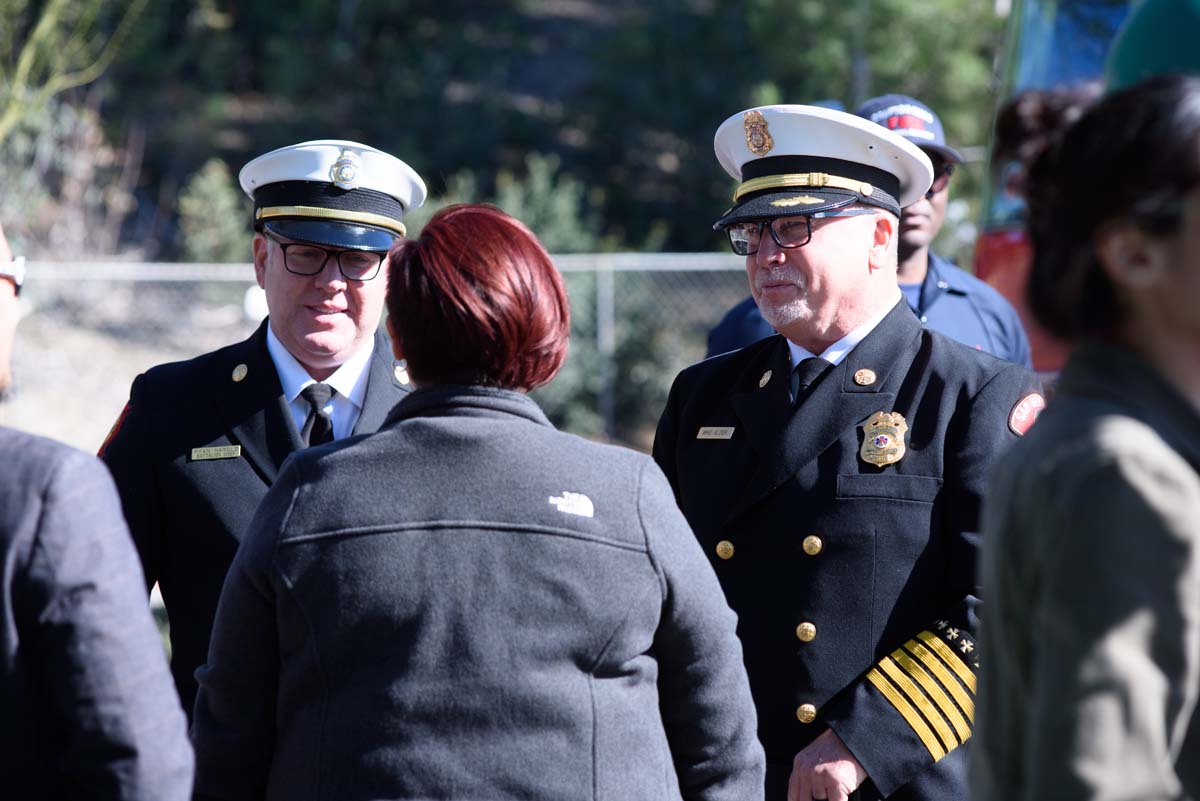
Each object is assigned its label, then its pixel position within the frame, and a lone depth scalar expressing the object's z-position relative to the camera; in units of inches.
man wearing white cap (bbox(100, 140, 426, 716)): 235.0
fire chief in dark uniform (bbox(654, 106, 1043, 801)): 219.6
